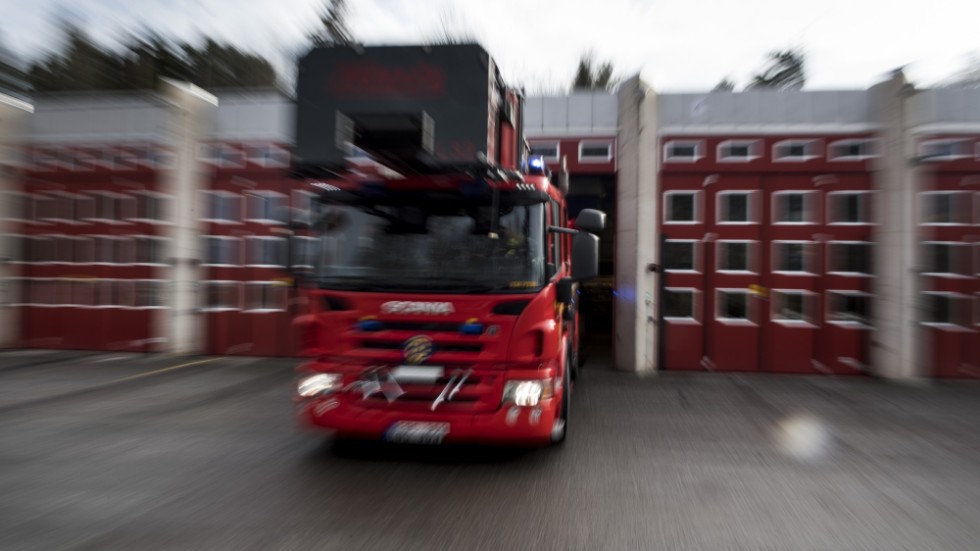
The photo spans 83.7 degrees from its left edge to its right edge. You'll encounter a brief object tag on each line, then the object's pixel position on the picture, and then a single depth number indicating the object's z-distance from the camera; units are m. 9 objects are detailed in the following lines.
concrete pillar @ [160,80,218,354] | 10.07
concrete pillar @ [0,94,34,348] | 10.74
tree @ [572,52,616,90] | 23.97
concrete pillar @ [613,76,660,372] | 8.80
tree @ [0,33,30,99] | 16.23
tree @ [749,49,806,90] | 22.56
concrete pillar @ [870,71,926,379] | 8.28
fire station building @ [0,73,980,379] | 8.37
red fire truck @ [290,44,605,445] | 4.16
